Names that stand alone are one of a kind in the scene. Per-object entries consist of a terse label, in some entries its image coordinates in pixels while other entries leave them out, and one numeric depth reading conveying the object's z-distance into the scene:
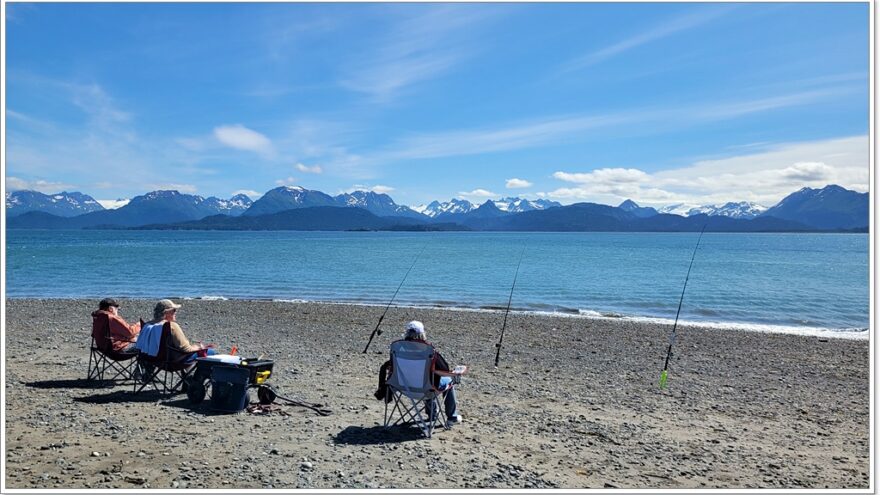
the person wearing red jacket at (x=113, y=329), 9.34
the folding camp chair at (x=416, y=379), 7.41
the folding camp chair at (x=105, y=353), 9.29
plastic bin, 7.93
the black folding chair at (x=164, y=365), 8.66
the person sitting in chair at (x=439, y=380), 7.50
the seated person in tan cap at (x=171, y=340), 8.69
